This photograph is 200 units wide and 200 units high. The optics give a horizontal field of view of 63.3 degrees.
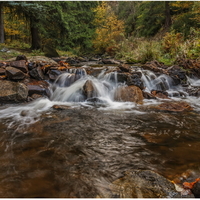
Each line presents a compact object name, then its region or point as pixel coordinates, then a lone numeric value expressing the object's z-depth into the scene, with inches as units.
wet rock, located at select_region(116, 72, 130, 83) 231.1
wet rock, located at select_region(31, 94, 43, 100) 205.3
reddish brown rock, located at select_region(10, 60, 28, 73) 230.5
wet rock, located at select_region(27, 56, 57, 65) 333.7
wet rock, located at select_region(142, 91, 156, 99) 209.1
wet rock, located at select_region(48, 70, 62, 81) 244.1
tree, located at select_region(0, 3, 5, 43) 509.9
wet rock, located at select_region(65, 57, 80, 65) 439.0
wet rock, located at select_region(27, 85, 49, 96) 210.8
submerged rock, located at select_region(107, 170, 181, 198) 60.3
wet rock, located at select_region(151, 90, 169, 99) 217.3
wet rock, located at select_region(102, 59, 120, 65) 430.2
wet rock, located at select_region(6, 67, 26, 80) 211.0
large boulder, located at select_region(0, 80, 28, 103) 184.5
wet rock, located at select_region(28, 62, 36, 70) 243.6
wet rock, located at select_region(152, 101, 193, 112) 164.7
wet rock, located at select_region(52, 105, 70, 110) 173.0
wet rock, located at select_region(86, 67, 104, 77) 265.5
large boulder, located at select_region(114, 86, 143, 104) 200.5
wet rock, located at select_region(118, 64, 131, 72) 256.7
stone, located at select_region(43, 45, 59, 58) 476.6
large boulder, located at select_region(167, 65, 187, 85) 263.0
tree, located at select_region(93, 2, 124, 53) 781.9
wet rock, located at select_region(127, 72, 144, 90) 221.8
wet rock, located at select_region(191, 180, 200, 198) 57.6
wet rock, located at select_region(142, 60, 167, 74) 276.3
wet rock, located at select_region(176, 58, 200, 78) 284.7
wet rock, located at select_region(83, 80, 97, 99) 207.2
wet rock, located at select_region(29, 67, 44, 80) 234.4
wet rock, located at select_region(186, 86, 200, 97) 228.3
